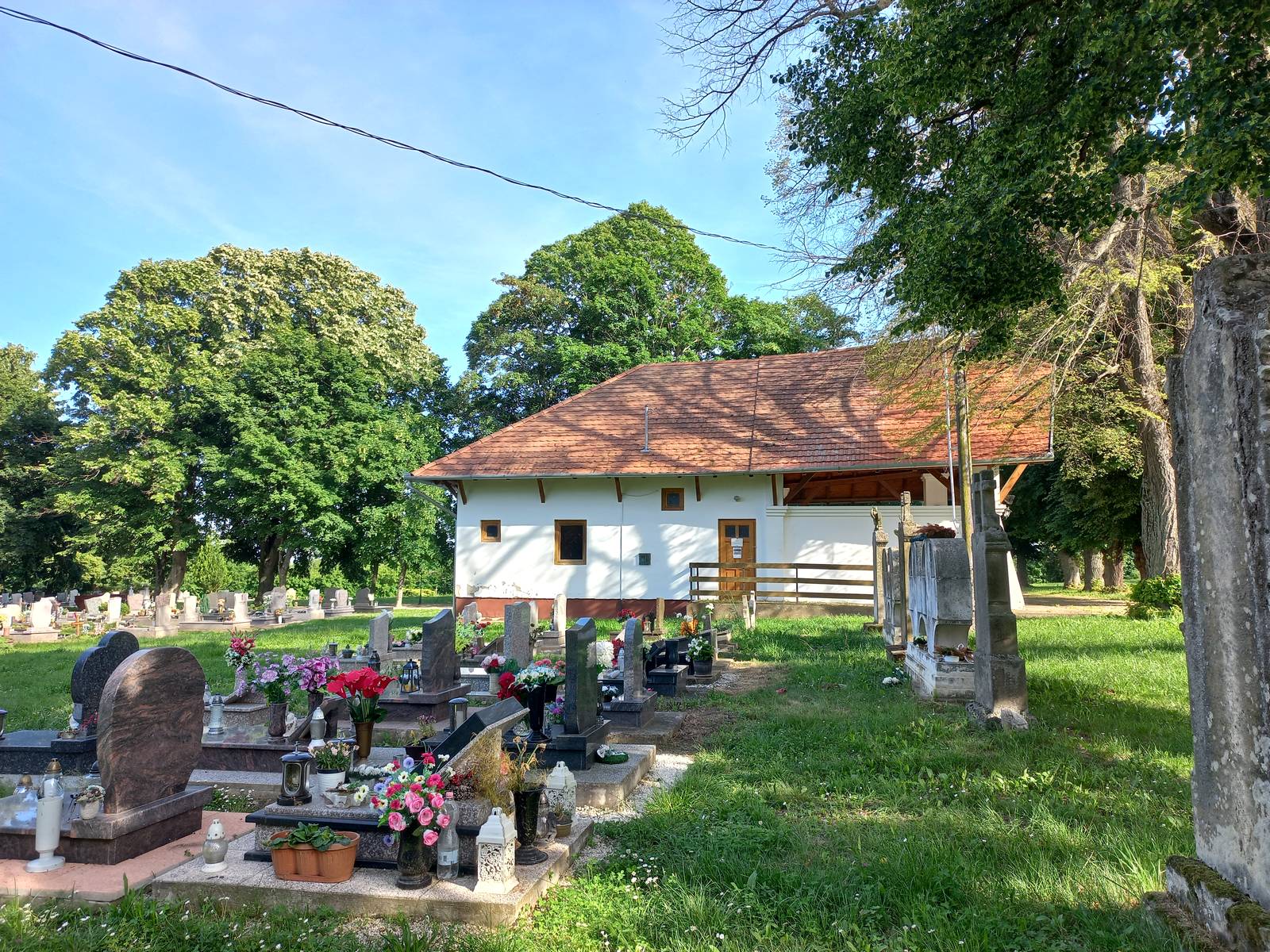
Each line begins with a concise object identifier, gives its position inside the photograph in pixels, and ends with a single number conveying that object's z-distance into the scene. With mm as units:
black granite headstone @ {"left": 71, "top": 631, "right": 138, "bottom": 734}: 7316
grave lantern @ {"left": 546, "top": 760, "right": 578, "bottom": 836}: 5383
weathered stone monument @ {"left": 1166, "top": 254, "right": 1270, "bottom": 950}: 2973
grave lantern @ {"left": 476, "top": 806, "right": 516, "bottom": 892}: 4418
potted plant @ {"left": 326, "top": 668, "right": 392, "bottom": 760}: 6832
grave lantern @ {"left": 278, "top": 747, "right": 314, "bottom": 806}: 5223
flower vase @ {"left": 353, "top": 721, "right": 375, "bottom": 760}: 6879
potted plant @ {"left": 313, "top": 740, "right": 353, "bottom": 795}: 5297
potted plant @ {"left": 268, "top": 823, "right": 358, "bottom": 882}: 4562
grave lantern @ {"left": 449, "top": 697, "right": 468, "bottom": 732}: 6809
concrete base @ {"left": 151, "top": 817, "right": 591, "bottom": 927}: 4238
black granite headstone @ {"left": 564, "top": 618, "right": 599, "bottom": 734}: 7304
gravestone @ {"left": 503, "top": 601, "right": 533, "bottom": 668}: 12547
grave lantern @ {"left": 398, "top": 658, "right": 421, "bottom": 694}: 10117
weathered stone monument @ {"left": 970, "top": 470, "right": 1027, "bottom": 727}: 7871
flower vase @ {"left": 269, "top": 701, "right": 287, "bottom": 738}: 7961
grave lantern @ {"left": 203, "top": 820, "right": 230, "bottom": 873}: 4645
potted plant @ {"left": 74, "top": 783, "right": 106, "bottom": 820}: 4996
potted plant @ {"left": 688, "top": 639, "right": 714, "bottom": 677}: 12062
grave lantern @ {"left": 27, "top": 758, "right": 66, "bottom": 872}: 4891
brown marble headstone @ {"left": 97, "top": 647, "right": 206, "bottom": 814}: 5074
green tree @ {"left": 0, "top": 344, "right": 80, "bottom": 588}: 32625
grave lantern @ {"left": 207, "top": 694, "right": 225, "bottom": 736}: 8219
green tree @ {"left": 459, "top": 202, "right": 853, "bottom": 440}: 31156
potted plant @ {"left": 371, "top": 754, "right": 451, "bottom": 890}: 4441
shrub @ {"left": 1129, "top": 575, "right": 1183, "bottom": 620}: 15289
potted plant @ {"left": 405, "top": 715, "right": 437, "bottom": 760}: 5617
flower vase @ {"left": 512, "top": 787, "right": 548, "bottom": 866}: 4879
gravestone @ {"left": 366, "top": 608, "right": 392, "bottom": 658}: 12625
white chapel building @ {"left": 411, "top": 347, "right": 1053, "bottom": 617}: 19266
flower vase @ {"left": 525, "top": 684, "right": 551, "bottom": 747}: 7762
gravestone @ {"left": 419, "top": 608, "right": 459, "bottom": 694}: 10008
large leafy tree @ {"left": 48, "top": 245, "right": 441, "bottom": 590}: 28219
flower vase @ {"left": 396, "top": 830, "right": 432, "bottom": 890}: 4508
